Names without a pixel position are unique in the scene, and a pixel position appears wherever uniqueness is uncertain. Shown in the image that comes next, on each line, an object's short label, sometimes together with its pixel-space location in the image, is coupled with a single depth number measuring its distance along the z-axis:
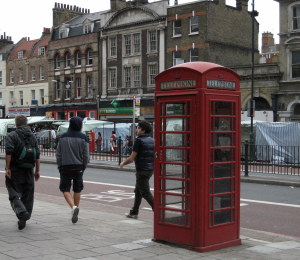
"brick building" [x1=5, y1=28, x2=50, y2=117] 56.66
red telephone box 6.55
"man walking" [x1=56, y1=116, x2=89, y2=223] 8.59
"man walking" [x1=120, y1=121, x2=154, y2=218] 8.99
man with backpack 7.94
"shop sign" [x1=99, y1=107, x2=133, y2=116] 45.72
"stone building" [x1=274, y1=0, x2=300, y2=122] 34.00
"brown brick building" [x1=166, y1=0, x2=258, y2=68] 40.16
